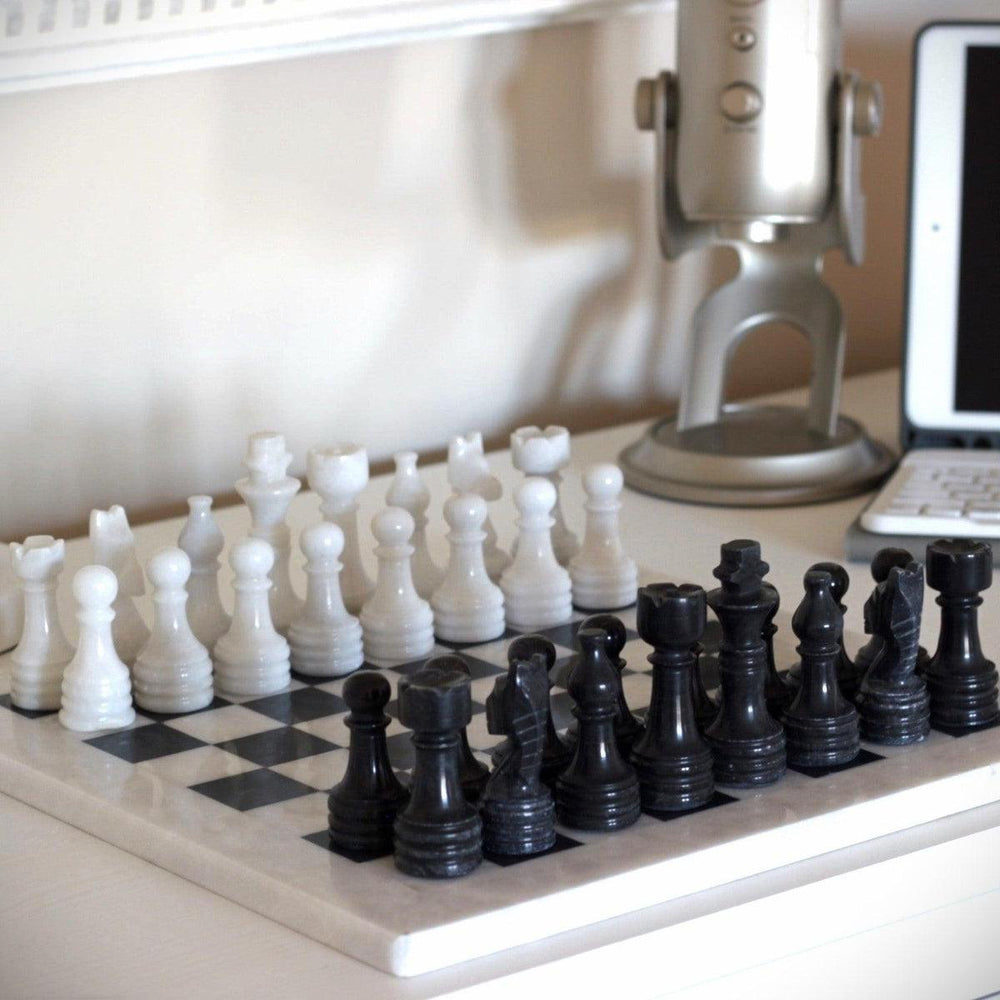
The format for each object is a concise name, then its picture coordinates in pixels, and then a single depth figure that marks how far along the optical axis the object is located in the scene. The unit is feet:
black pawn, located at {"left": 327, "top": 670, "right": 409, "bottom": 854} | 4.01
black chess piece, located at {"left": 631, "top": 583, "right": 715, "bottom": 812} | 4.09
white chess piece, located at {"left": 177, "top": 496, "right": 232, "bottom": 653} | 4.55
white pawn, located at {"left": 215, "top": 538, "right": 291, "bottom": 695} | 4.44
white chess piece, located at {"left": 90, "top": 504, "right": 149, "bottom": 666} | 4.51
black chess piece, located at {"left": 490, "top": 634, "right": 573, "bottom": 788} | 4.05
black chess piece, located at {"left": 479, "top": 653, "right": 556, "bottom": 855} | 4.00
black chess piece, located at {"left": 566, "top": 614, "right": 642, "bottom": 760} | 4.15
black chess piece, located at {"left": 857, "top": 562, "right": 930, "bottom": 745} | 4.23
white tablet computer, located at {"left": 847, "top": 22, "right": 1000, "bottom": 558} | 5.26
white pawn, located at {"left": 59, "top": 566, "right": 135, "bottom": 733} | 4.33
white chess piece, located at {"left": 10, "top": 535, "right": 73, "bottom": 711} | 4.41
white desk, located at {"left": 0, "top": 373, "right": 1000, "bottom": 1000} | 3.88
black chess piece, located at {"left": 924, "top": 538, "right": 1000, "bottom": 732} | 4.27
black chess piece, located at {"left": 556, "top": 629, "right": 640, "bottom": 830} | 4.05
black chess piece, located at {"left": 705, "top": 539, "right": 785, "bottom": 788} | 4.14
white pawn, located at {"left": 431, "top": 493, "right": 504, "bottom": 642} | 4.60
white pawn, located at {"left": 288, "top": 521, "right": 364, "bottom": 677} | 4.51
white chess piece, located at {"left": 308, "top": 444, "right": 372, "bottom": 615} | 4.63
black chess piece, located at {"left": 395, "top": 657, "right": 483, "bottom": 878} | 3.95
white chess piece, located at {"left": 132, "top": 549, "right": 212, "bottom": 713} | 4.39
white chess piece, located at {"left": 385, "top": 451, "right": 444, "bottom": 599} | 4.73
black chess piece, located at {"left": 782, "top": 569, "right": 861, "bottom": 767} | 4.18
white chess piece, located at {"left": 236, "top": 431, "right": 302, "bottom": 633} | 4.60
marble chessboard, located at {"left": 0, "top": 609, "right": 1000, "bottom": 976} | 3.90
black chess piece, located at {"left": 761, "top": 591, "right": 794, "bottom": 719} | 4.28
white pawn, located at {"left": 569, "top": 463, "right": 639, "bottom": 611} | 4.70
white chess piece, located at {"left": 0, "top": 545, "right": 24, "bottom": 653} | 4.62
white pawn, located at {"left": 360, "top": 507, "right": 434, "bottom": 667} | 4.55
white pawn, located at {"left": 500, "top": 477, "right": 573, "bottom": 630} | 4.65
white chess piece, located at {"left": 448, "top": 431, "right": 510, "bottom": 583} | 4.76
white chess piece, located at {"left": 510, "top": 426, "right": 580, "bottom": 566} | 4.76
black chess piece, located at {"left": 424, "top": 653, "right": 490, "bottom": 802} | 4.04
